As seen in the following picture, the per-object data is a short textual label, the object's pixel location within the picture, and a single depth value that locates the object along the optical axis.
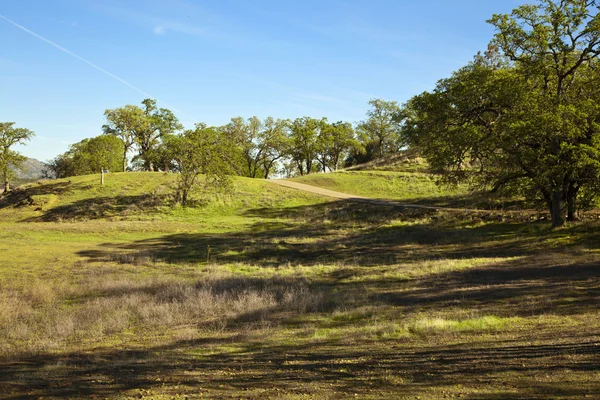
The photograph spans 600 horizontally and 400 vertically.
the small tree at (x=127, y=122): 70.12
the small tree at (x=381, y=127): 88.06
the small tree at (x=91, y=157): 71.25
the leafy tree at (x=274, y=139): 79.19
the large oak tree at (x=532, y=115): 23.66
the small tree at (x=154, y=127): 74.56
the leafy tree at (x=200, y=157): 47.56
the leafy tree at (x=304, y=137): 79.94
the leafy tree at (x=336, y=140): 79.75
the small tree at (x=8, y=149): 59.31
